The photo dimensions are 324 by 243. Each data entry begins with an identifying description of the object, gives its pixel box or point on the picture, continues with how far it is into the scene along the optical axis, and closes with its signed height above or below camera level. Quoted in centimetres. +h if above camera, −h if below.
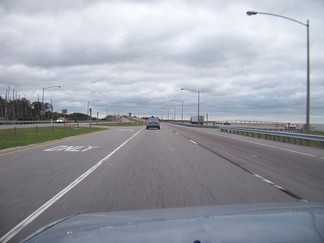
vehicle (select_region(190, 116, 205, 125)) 10978 +95
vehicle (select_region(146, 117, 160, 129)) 5781 -15
